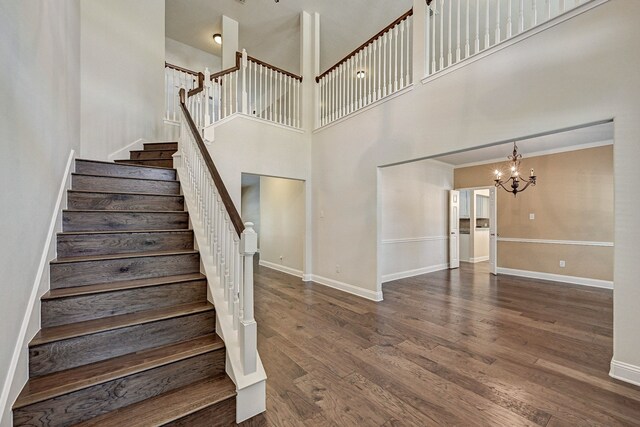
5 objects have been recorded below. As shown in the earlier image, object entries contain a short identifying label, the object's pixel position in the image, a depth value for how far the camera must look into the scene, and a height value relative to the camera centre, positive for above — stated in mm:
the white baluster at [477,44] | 2715 +1748
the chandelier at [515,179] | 4758 +708
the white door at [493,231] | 5934 -420
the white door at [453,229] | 6461 -409
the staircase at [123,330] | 1354 -720
